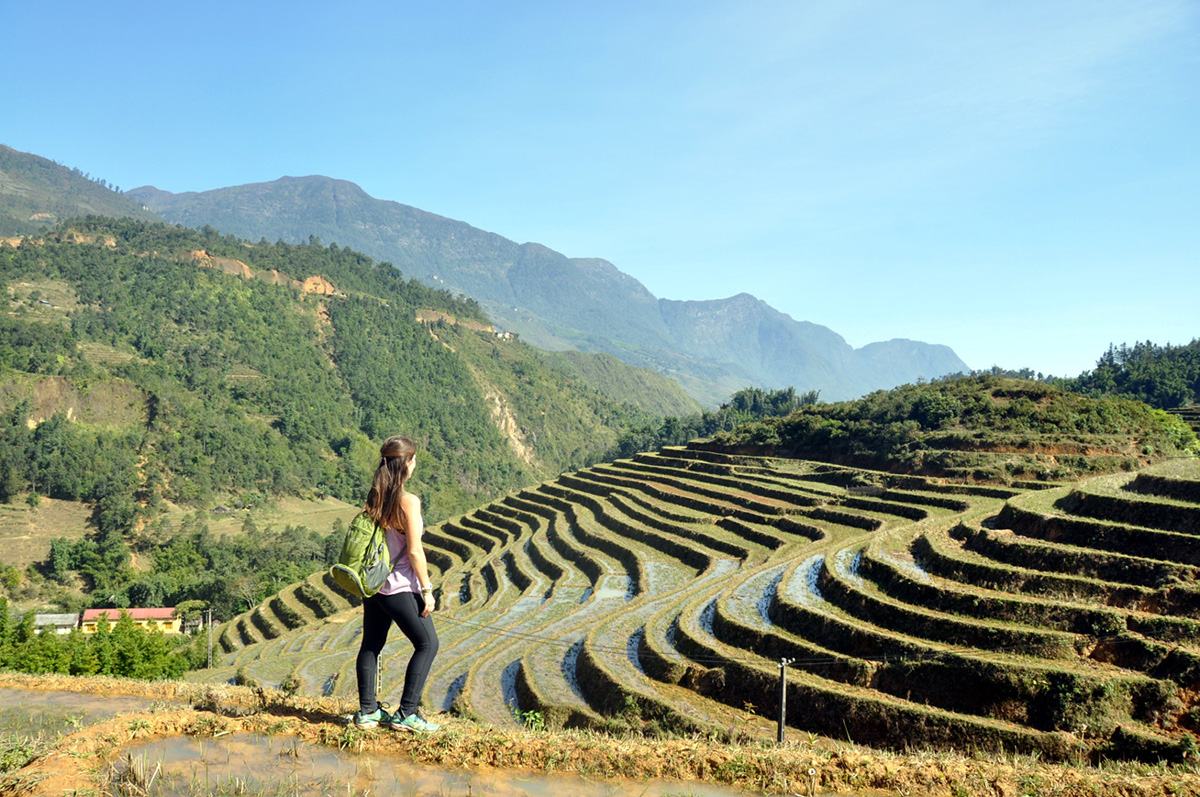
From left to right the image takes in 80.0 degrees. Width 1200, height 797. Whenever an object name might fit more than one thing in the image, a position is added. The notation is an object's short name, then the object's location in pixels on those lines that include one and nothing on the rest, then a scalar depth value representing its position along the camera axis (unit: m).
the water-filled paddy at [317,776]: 4.45
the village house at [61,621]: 42.91
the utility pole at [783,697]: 13.07
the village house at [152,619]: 43.74
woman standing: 4.86
